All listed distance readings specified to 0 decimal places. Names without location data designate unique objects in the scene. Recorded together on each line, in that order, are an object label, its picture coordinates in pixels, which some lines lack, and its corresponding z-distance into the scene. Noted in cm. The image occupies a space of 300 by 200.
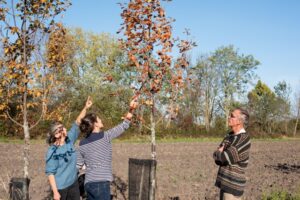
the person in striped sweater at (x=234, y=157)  443
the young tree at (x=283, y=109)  4806
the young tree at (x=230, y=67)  5198
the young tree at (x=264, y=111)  4747
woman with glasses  467
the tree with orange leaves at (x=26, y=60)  566
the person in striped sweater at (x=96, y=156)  462
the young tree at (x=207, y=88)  4922
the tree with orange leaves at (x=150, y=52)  578
